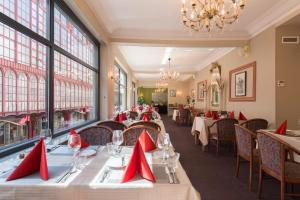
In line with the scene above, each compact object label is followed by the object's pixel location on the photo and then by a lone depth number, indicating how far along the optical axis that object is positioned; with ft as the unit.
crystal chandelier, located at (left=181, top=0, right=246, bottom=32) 9.36
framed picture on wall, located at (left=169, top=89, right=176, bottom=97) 58.80
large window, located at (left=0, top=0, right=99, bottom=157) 7.21
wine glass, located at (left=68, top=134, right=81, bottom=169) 5.37
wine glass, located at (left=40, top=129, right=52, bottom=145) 6.49
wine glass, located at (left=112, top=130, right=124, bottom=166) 5.69
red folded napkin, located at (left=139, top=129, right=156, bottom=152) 6.49
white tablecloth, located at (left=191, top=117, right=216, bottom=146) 17.28
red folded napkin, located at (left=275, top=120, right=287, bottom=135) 9.96
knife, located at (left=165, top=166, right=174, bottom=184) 4.17
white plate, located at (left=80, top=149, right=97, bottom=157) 5.84
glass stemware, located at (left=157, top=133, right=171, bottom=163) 5.40
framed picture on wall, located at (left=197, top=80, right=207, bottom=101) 33.08
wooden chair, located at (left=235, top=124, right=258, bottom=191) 9.67
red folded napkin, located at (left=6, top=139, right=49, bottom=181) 4.24
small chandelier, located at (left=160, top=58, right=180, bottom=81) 34.33
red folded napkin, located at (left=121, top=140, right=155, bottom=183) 4.22
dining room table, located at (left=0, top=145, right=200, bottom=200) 3.94
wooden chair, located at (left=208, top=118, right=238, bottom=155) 15.65
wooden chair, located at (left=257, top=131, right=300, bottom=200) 7.33
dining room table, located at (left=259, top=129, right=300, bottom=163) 7.80
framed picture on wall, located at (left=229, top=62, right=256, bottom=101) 17.88
